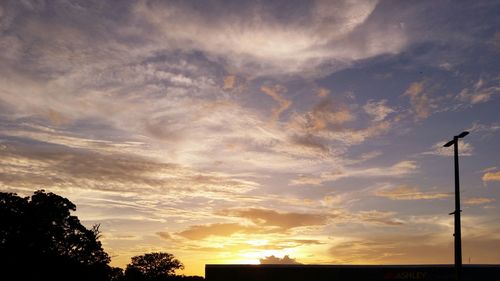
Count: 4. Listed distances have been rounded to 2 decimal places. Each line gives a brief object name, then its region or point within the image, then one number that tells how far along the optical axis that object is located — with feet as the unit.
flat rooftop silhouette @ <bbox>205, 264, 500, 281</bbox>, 158.20
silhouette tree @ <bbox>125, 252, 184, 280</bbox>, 409.28
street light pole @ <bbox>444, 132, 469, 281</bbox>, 63.21
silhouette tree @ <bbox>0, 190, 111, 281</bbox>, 197.16
